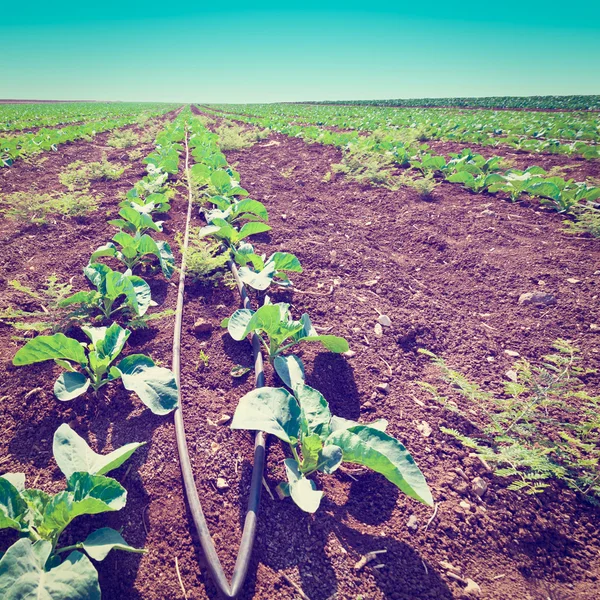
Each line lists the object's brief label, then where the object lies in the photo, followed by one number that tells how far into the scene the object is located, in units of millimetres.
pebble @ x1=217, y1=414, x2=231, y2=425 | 1974
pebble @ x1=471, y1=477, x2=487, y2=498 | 1665
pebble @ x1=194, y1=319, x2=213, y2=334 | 2678
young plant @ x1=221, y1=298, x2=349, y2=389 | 2076
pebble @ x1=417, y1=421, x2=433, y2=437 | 1965
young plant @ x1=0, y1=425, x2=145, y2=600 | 1081
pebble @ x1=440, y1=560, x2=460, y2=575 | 1401
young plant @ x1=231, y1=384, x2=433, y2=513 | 1386
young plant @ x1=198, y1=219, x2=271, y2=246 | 3492
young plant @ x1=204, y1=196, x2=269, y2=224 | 3939
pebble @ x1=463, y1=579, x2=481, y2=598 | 1318
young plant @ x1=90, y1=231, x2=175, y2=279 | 3050
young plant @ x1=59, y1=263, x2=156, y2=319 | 2452
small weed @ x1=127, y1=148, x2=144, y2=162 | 7593
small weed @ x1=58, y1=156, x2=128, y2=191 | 5765
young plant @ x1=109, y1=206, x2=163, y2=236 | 3617
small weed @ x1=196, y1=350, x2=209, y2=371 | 2350
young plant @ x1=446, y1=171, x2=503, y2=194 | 5587
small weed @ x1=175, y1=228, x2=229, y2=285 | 3152
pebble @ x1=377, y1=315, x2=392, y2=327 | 2793
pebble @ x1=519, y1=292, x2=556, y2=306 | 2975
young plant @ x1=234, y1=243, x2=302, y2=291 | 2748
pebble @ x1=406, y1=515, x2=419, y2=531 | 1528
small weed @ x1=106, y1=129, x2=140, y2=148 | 9672
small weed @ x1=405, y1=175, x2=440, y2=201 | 5504
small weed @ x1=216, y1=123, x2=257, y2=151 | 9039
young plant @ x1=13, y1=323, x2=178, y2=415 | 1813
